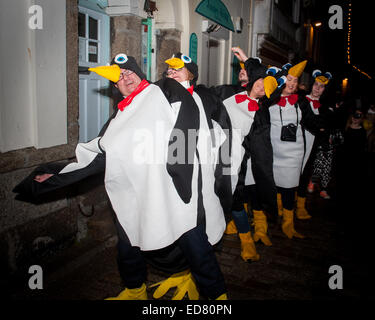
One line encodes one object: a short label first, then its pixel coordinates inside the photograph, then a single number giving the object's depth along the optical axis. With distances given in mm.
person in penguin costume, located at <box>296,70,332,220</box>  4812
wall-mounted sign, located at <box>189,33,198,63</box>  5916
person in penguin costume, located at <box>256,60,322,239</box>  4195
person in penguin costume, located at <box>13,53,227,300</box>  2367
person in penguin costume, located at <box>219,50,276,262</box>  3398
